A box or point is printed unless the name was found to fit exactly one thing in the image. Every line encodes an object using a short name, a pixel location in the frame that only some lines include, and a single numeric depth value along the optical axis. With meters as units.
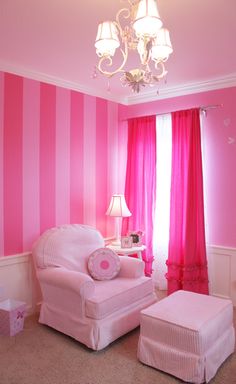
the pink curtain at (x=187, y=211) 3.73
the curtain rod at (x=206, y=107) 3.74
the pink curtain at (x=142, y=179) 4.19
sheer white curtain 4.13
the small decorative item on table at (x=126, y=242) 3.93
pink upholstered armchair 2.69
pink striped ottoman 2.23
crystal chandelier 1.75
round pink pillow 3.27
